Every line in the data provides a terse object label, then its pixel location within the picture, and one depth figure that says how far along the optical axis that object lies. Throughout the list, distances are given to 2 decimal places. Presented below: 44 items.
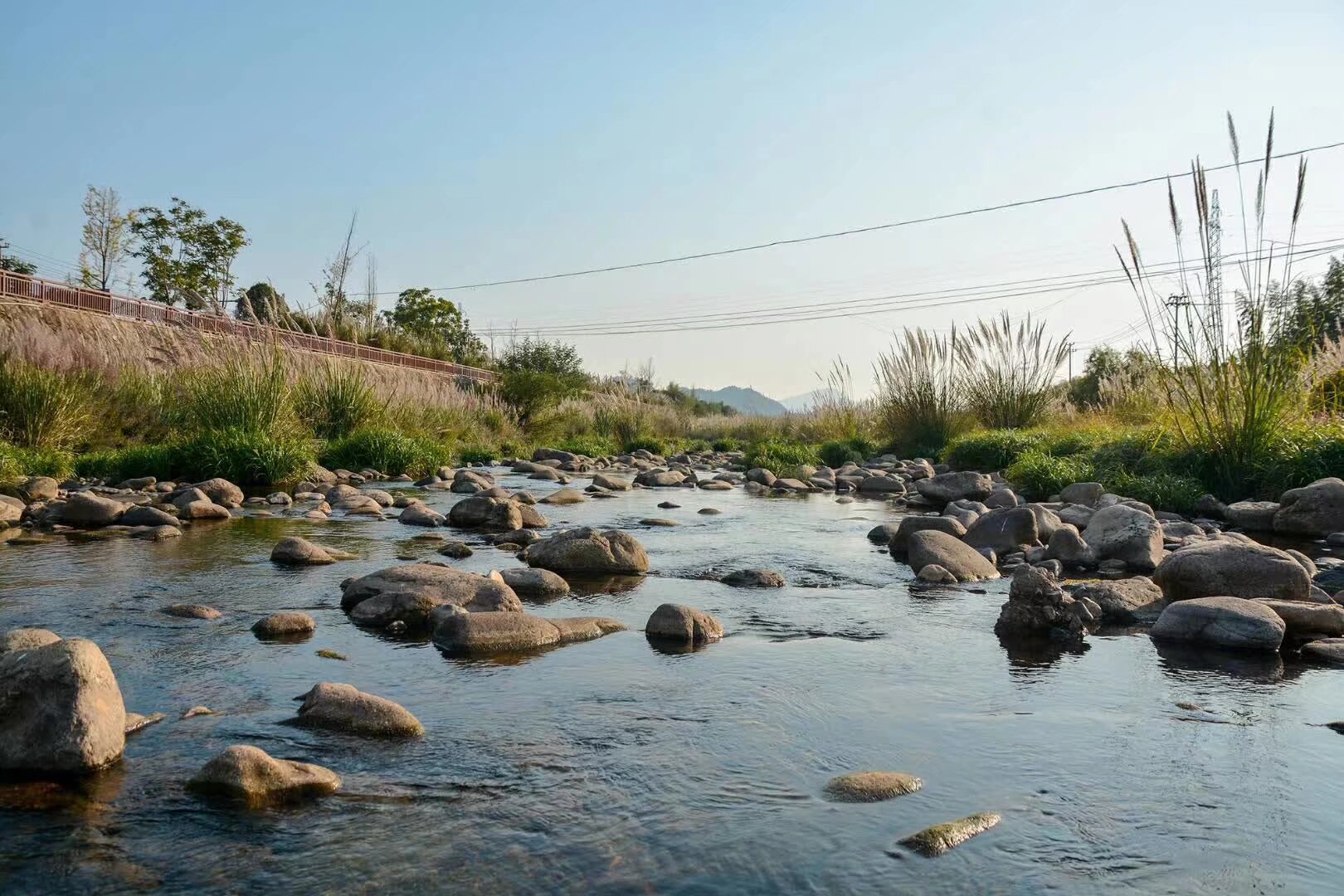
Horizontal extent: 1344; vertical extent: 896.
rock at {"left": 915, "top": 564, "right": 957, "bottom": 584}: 6.21
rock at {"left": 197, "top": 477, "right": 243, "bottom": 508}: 9.47
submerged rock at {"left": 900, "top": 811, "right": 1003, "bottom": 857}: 2.39
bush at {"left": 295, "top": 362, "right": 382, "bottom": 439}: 15.09
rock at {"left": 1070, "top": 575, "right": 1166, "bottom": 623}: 5.14
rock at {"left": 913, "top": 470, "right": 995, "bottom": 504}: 11.52
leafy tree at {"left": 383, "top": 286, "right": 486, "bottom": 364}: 48.72
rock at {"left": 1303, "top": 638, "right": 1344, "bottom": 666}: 4.24
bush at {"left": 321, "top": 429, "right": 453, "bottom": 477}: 13.80
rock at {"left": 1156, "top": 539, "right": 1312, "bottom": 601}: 5.13
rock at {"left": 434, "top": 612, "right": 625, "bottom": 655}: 4.24
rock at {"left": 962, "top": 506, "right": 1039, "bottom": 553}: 7.48
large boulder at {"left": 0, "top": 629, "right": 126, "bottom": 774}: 2.66
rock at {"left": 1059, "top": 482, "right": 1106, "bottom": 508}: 10.11
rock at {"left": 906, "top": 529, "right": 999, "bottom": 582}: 6.41
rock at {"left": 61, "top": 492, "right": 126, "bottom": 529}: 7.74
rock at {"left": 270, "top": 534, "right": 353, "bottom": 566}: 6.35
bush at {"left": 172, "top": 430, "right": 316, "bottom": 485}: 11.11
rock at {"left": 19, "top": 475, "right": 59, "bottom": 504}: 8.89
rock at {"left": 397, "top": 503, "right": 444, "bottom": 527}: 8.74
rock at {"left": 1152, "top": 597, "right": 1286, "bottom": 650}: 4.43
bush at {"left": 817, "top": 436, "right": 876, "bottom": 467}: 19.42
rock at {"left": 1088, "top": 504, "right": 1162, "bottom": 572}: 6.56
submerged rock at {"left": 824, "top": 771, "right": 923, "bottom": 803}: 2.70
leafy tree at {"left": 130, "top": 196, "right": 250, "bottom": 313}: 36.59
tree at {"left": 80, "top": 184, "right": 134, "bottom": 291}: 37.12
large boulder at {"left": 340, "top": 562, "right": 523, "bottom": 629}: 4.74
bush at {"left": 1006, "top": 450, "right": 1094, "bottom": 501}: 11.34
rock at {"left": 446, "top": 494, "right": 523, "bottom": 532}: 8.56
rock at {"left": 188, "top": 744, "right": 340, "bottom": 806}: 2.55
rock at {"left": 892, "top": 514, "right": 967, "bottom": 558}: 7.48
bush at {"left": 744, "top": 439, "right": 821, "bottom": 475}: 18.22
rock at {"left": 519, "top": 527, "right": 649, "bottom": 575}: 6.39
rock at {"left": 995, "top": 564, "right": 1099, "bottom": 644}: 4.76
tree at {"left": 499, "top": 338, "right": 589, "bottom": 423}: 26.22
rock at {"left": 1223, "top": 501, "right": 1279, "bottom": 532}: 8.30
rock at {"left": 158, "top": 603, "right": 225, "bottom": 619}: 4.70
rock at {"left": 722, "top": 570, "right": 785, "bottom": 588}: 6.14
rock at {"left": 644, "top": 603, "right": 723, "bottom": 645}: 4.53
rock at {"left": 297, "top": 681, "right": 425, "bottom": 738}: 3.09
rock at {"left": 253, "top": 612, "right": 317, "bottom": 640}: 4.38
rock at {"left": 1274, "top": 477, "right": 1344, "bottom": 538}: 7.93
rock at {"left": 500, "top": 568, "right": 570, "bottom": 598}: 5.63
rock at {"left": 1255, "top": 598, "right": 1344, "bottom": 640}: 4.66
